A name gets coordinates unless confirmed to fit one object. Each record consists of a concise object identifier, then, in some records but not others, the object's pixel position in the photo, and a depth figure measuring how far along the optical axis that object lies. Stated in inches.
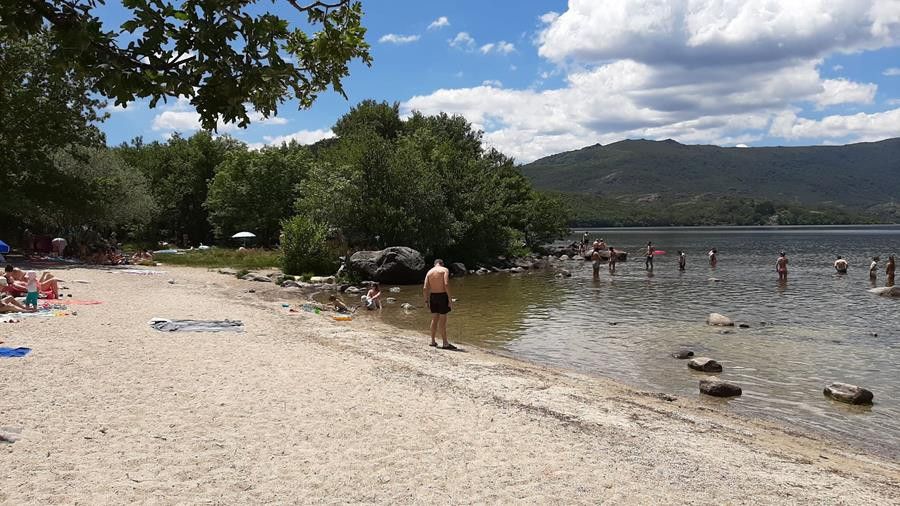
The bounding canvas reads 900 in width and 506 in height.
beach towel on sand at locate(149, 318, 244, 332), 615.5
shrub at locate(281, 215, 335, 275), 1472.7
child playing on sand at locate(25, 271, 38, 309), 652.1
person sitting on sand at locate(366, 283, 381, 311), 1010.7
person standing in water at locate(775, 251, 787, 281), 1603.1
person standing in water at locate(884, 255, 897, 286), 1446.2
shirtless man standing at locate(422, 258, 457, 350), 660.7
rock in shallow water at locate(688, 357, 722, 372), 591.2
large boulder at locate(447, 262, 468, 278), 1797.5
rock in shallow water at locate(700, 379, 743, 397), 503.5
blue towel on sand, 437.6
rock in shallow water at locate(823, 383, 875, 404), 479.2
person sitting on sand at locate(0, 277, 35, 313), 623.1
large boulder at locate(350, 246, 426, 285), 1433.3
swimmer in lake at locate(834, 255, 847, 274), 1761.8
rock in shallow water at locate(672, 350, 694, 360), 655.8
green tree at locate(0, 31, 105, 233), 1298.0
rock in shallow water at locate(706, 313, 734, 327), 874.1
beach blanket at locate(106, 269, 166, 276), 1250.9
